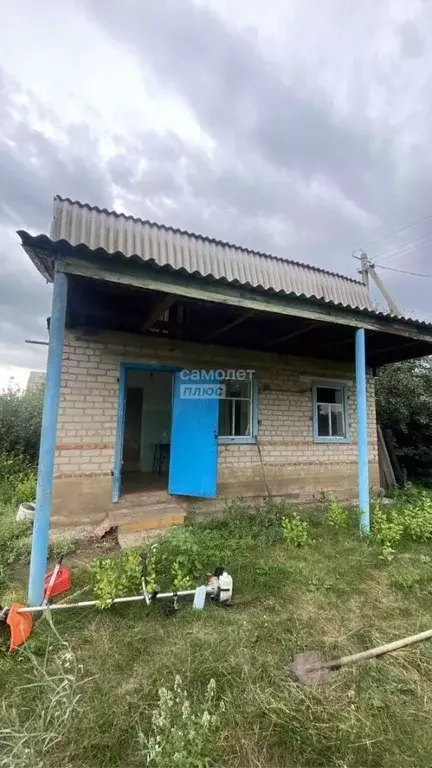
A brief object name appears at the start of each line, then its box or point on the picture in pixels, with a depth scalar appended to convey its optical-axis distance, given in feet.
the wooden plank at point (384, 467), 24.97
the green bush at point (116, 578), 8.96
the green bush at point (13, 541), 12.41
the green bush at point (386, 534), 12.87
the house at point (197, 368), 11.41
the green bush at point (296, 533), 13.89
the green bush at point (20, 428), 28.30
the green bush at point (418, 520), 14.87
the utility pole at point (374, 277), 35.29
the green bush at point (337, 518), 15.47
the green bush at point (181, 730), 5.19
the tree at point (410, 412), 28.14
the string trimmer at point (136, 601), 8.00
